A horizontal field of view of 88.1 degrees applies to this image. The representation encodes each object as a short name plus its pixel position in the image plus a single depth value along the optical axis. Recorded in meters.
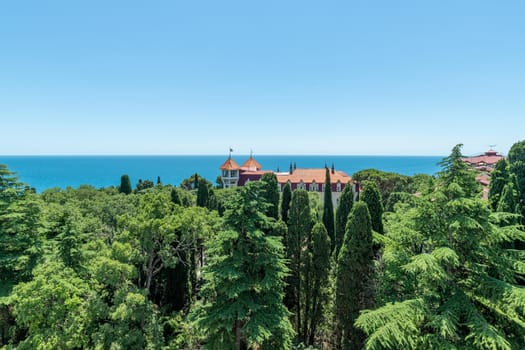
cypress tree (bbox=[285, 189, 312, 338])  15.54
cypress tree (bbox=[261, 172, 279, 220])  21.28
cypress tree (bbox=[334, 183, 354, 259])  21.08
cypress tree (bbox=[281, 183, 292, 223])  24.05
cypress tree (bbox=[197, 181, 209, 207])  30.14
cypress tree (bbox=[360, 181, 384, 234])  13.37
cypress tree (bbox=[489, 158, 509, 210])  18.06
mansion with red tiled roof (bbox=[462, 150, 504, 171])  78.25
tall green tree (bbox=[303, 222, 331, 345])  15.16
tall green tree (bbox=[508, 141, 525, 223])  26.13
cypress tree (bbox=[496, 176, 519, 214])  14.42
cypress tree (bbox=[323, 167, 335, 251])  25.30
